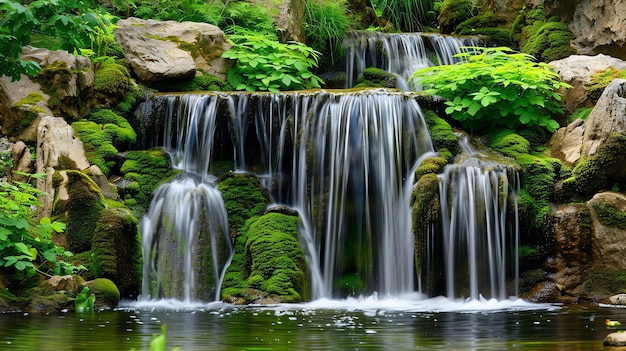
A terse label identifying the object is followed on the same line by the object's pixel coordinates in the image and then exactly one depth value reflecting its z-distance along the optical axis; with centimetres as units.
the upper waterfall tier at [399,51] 1480
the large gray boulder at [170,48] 1264
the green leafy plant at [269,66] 1316
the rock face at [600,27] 1297
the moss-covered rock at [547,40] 1380
